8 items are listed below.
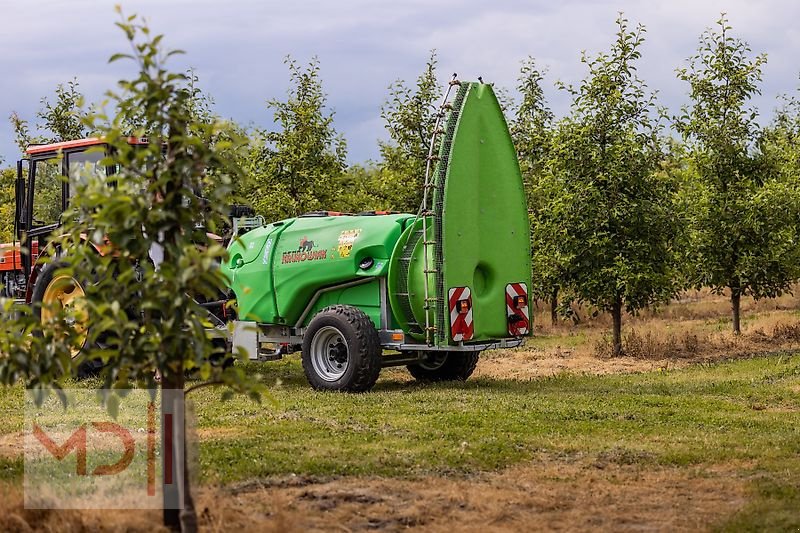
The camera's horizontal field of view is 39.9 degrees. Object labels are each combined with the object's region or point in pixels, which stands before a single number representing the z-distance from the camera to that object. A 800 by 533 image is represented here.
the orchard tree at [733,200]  20.36
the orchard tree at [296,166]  22.20
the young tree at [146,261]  5.82
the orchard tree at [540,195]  19.11
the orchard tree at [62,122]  26.11
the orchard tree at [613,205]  18.56
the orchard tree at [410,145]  23.89
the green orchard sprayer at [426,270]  13.09
